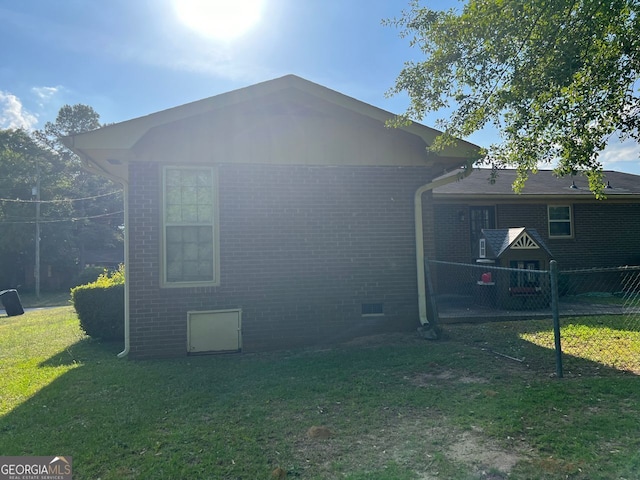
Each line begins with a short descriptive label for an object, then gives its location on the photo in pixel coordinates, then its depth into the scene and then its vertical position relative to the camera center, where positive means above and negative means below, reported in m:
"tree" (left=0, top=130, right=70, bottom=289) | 29.70 +3.42
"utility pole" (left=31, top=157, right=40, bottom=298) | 27.20 +2.12
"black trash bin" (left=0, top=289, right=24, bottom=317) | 16.12 -1.65
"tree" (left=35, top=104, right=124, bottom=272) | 36.31 +6.06
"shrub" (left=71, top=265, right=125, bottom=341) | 7.89 -0.97
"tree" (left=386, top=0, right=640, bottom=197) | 5.01 +2.42
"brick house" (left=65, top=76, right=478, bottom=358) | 6.22 +0.63
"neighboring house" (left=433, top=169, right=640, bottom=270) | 12.55 +1.06
